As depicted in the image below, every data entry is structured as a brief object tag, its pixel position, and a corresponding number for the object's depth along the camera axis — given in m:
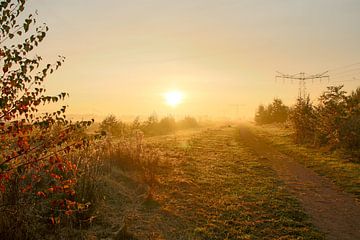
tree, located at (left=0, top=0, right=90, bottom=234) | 5.12
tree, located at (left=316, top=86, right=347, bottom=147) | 21.62
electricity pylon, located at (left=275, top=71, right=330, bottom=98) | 45.72
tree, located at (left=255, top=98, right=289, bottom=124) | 66.00
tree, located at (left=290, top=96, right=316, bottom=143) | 28.28
